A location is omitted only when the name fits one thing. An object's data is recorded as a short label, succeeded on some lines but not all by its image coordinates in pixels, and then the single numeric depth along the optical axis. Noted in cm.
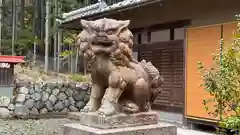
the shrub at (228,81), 342
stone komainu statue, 438
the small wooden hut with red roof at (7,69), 1048
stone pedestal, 426
